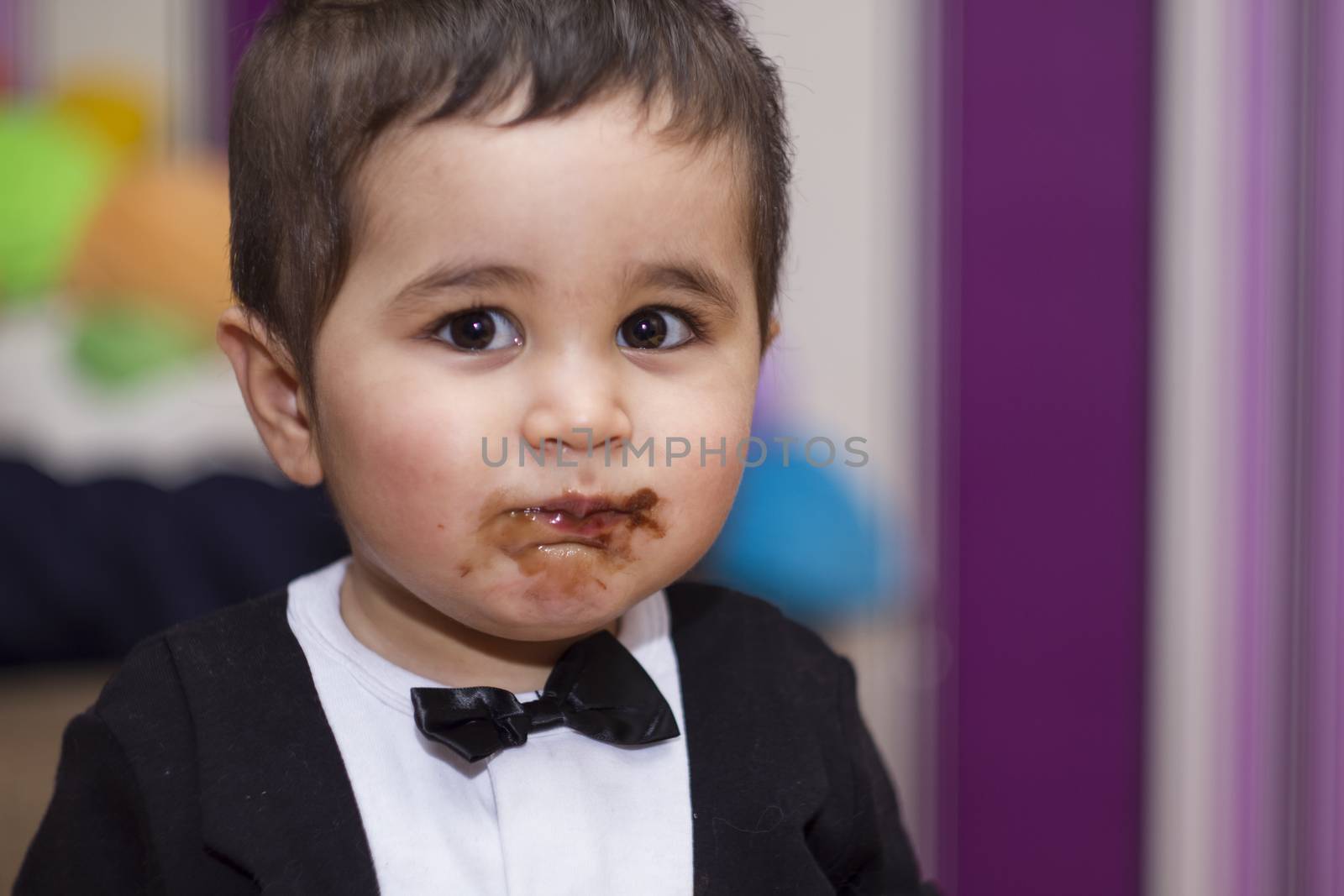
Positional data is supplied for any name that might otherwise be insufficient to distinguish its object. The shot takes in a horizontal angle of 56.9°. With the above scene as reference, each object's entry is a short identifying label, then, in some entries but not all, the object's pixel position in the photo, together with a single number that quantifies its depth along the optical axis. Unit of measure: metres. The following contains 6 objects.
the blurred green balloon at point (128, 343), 1.70
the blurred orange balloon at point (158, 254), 1.73
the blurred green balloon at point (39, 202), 1.72
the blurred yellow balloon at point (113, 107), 2.02
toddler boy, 0.69
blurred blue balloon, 1.63
